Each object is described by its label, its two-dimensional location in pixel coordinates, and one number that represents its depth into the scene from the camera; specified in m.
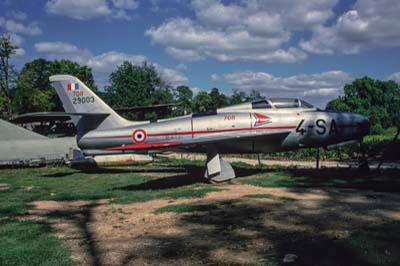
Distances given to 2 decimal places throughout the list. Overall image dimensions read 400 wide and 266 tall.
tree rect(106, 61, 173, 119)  88.00
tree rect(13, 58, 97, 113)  63.66
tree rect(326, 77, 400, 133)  83.44
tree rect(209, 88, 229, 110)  107.86
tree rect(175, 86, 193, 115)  94.00
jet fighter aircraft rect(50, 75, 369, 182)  15.58
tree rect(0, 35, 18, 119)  55.31
